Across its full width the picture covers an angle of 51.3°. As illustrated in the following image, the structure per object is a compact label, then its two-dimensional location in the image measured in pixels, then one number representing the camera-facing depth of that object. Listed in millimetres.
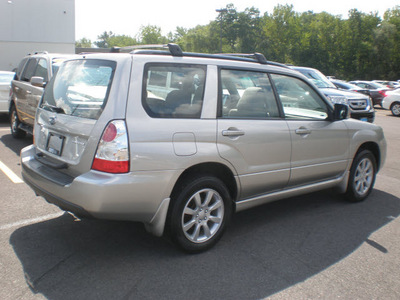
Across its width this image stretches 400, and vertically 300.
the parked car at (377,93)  24672
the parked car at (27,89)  7742
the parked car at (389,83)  38022
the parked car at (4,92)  11094
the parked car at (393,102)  19938
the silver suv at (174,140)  3234
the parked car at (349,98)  13336
